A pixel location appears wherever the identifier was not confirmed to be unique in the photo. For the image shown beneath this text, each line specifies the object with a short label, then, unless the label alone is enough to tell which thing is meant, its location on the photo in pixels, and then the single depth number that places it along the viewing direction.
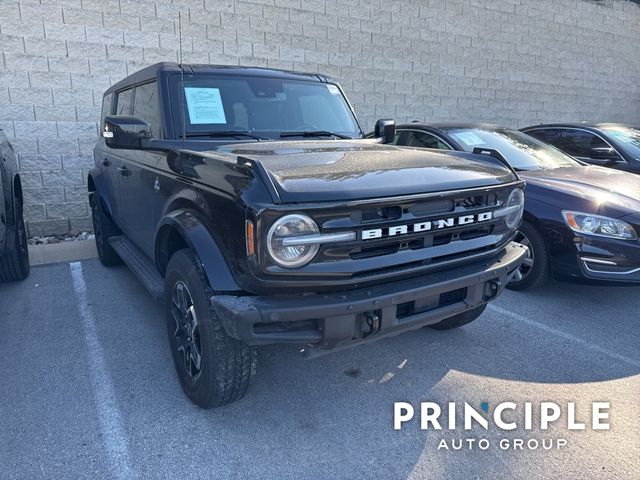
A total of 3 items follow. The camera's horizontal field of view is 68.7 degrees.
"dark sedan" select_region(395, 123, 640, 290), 3.98
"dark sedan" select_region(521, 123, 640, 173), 6.33
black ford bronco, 2.19
